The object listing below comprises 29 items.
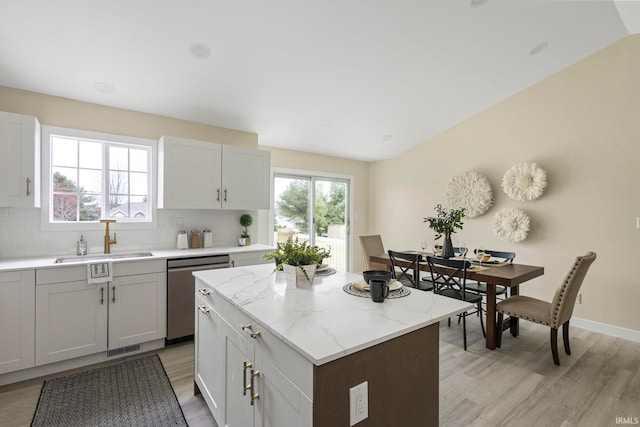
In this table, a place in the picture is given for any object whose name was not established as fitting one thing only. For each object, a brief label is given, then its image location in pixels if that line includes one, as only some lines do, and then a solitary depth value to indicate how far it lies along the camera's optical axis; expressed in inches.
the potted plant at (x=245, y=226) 161.2
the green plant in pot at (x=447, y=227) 139.3
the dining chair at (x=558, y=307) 102.0
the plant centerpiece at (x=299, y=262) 72.1
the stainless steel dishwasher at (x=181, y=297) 120.6
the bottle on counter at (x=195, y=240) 146.1
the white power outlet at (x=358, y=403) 41.3
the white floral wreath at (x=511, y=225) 156.5
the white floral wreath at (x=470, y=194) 172.1
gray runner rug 79.3
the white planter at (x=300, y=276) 71.9
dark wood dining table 111.3
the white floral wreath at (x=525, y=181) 149.9
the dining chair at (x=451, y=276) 118.0
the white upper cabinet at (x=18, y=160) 101.3
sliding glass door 201.3
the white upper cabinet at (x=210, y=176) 131.9
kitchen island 40.1
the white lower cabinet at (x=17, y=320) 93.0
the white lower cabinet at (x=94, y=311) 98.8
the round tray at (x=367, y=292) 63.1
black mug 58.7
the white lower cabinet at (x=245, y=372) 42.2
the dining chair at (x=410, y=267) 136.9
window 120.5
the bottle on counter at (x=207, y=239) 149.1
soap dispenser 122.0
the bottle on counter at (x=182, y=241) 141.5
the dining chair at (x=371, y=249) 173.0
